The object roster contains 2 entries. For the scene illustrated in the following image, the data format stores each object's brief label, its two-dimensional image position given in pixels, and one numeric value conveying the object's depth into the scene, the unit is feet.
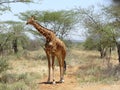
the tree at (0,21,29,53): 105.81
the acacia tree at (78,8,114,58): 61.51
